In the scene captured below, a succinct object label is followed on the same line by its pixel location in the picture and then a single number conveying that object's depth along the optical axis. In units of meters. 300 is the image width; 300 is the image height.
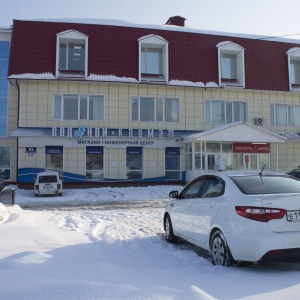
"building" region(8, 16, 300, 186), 24.84
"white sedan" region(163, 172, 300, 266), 5.48
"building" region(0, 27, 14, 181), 27.25
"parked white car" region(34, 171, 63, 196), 21.41
